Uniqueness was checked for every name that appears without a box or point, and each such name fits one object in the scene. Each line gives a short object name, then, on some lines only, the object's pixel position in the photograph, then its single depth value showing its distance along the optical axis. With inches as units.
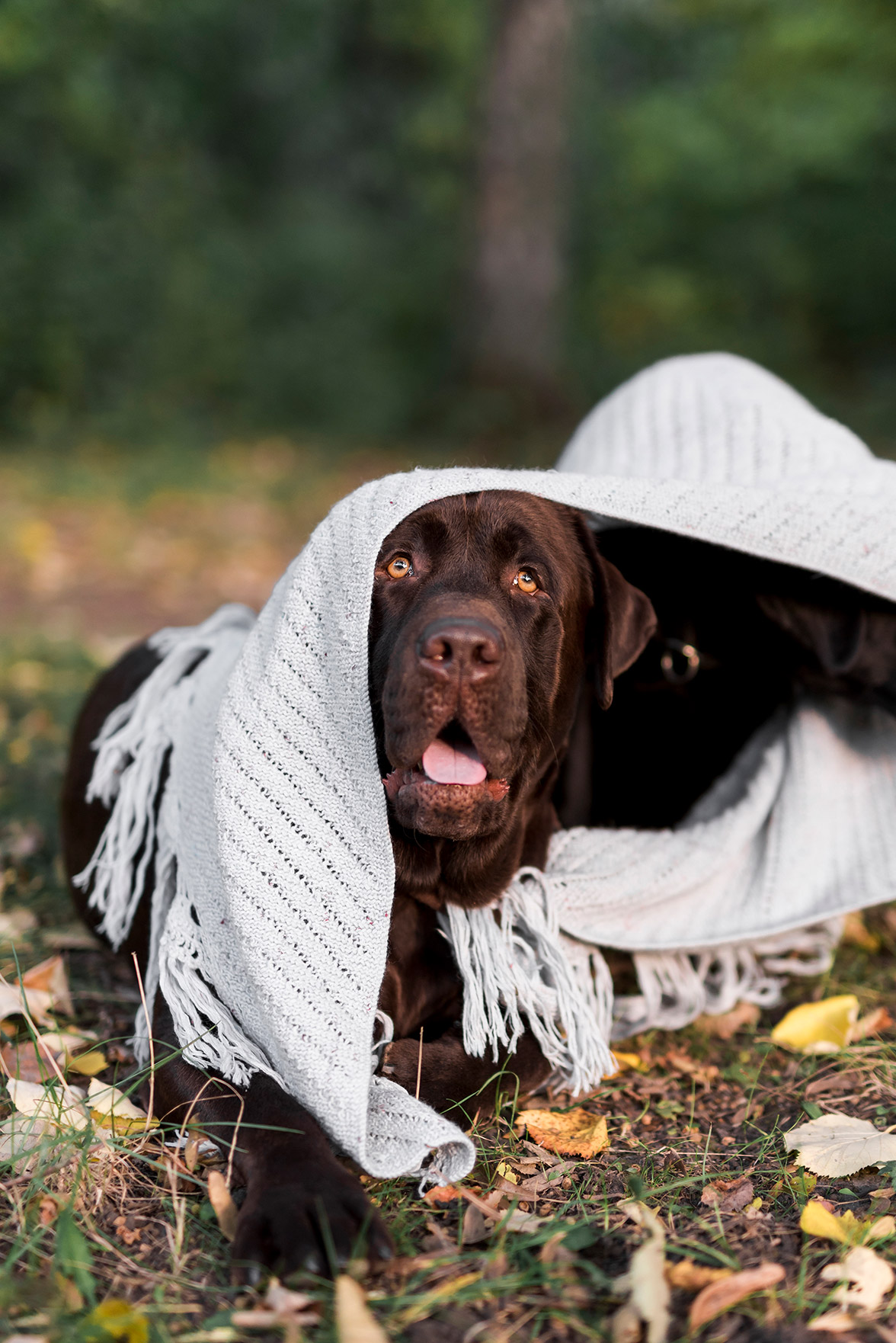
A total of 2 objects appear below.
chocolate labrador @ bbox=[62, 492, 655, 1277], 83.1
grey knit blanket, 85.3
